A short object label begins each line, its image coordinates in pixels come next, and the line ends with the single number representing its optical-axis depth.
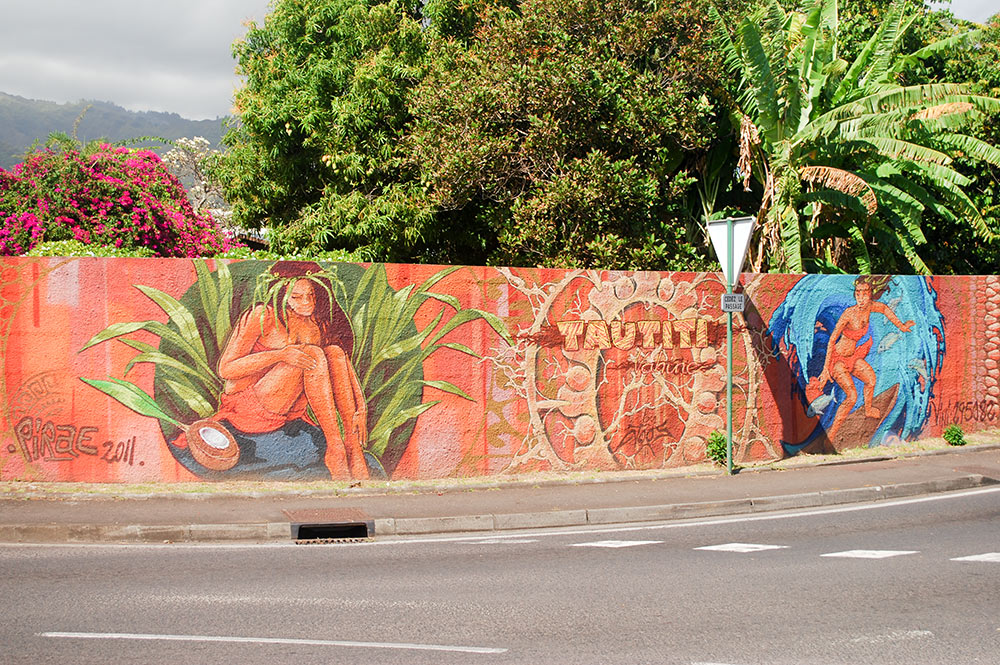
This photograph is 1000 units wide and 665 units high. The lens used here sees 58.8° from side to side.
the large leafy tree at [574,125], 15.64
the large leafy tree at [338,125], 18.53
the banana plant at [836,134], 15.48
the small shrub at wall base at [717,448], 12.64
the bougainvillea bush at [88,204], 14.52
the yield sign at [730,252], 11.61
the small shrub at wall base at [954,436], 14.61
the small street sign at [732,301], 11.70
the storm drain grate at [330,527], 8.88
